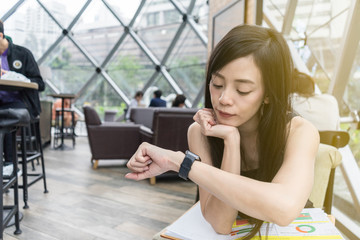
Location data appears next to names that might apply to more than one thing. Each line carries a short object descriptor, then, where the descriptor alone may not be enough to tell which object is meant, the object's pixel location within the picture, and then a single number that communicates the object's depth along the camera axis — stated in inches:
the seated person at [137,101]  283.9
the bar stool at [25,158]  84.7
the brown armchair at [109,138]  158.2
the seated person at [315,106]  84.4
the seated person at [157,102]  240.4
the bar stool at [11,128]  62.0
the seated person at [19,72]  90.8
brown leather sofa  129.7
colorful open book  29.6
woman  27.7
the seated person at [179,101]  204.5
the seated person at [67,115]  271.8
